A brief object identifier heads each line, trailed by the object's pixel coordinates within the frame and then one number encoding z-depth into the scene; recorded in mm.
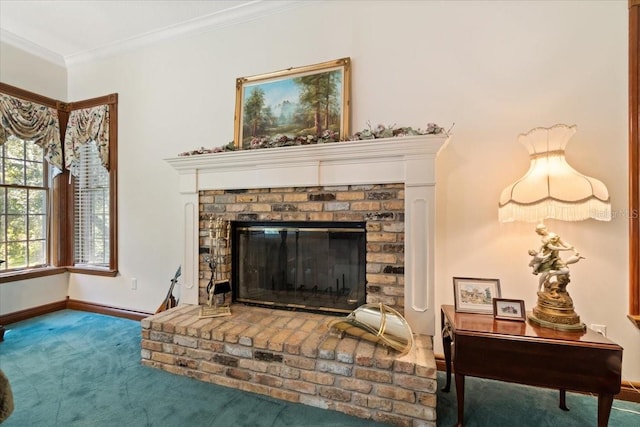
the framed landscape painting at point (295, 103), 2363
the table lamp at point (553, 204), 1528
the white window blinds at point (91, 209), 3334
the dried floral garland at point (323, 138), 1974
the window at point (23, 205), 3045
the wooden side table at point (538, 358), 1338
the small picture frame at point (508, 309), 1637
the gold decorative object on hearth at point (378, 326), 1707
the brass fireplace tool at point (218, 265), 2373
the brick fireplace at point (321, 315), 1644
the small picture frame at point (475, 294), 1758
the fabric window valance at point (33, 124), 2906
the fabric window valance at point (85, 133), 3221
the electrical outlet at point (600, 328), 1865
